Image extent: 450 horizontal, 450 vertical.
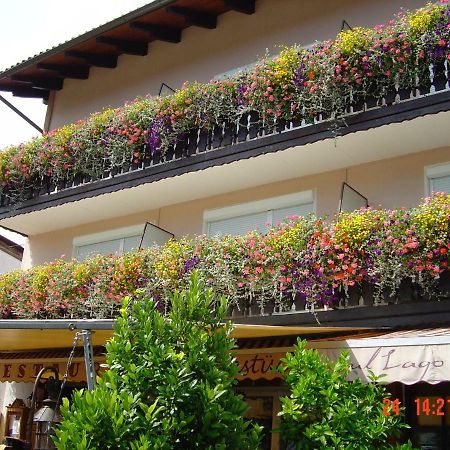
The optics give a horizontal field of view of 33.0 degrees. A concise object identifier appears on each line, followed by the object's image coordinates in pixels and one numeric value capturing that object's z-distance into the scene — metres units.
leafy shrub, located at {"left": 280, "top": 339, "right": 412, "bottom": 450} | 7.84
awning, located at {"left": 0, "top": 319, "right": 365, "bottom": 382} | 9.40
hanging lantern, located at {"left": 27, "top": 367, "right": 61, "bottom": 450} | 8.91
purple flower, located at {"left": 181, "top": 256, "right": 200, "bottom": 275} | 12.45
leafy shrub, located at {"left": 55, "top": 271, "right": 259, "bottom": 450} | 6.46
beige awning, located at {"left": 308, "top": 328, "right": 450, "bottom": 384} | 8.73
